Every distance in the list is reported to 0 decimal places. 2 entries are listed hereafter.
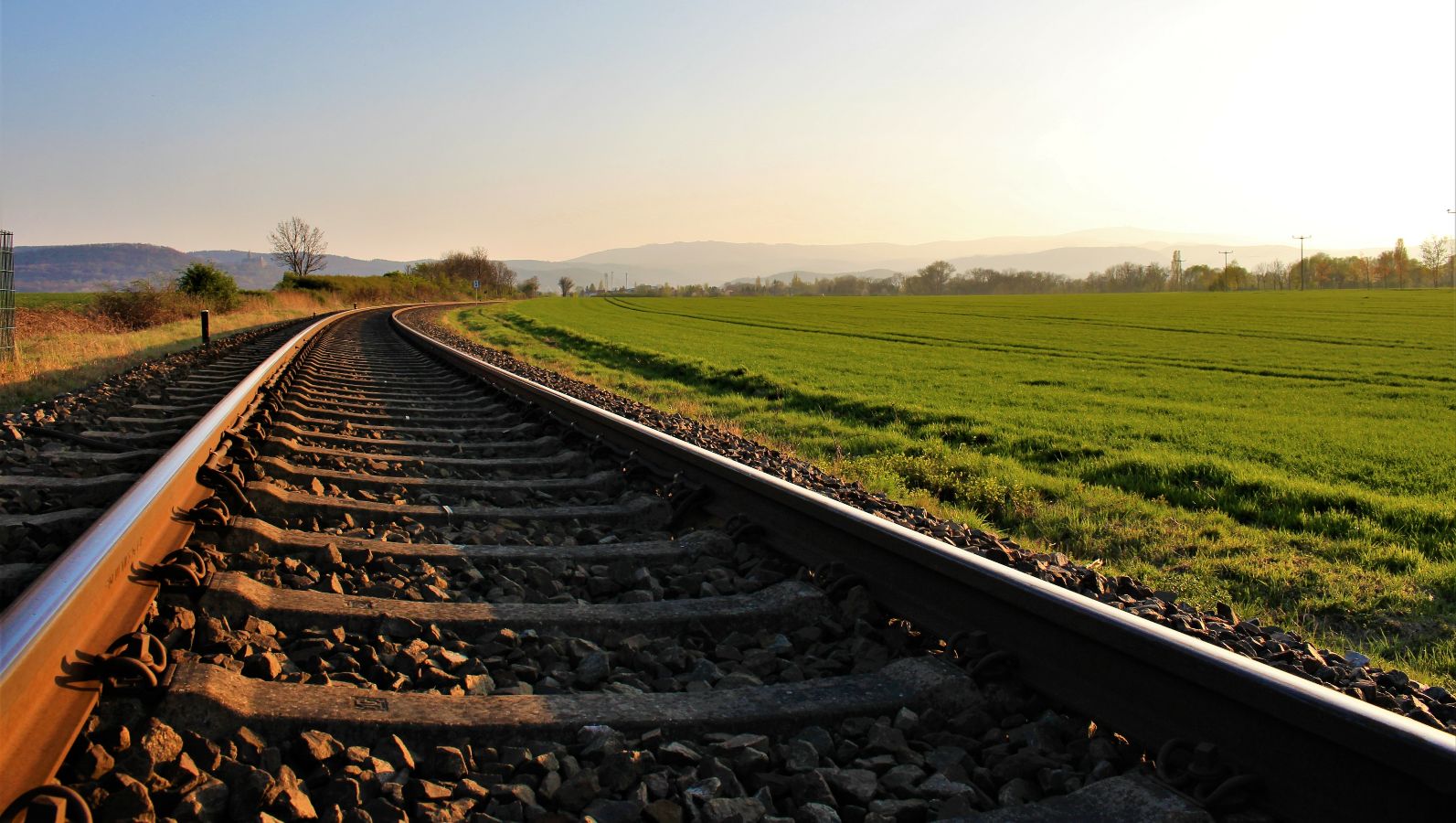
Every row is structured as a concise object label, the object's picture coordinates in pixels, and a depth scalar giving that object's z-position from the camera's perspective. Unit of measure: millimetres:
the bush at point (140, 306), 28562
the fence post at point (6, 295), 11880
